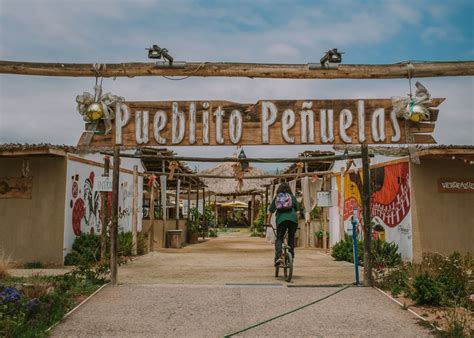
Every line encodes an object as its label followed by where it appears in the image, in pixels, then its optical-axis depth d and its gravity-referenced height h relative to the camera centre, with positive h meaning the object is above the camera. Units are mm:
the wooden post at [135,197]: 15573 +616
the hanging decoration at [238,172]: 17083 +1564
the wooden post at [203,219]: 26156 -281
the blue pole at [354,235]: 8485 -359
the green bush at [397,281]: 7632 -1092
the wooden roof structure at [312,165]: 18781 +2219
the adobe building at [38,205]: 12477 +296
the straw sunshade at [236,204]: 36062 +880
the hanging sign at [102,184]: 11000 +731
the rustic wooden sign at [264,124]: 8477 +1598
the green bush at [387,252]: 12004 -925
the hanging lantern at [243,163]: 13895 +1569
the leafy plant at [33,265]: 12066 -1208
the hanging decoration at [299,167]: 19156 +1913
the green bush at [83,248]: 12414 -840
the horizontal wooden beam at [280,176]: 16688 +1440
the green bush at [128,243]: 14009 -824
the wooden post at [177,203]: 21328 +575
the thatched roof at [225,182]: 40953 +2947
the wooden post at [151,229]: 17422 -462
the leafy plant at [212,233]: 29859 -1051
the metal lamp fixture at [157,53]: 7746 +2613
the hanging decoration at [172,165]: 17238 +1841
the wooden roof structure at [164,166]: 18450 +2156
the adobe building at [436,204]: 12148 +277
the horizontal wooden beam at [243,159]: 10817 +1410
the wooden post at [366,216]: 8352 -12
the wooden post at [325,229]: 16859 -468
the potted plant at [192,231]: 23500 -724
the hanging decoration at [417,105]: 8211 +1864
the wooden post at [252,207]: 34275 +617
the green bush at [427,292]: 6883 -1088
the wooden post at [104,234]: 11586 -431
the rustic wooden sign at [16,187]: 12727 +779
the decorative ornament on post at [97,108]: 8359 +1877
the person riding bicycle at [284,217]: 9352 -26
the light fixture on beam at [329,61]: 7819 +2519
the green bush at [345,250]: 13323 -975
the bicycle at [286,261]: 9086 -864
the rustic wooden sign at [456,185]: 12273 +756
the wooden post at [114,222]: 8320 -97
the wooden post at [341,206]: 15646 +319
